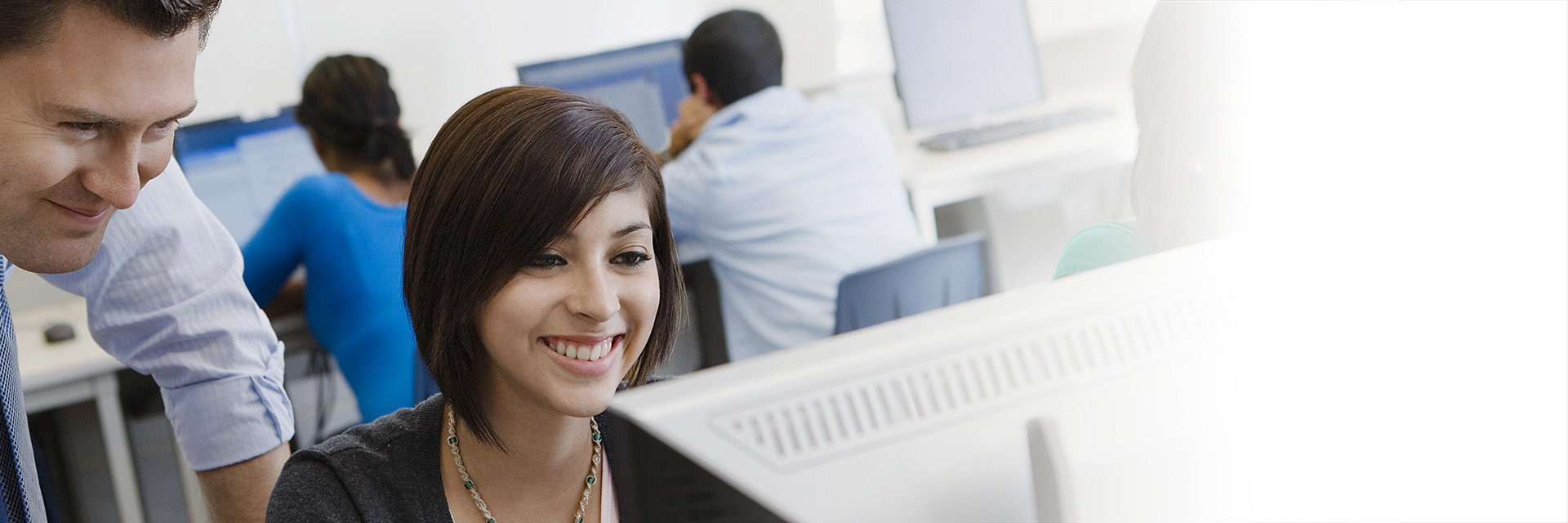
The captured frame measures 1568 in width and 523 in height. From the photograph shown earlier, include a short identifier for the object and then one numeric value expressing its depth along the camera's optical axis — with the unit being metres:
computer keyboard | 2.81
